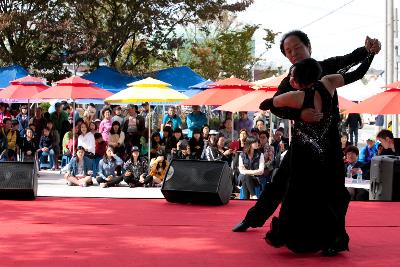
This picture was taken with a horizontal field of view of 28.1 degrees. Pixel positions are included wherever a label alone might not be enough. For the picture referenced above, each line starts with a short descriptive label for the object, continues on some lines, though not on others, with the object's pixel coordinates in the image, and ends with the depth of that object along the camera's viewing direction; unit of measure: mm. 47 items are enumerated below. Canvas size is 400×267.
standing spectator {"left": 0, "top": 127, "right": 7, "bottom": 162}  15483
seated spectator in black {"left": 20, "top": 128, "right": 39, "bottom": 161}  15852
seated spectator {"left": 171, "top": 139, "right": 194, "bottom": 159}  14383
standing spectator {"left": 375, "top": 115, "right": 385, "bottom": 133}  23469
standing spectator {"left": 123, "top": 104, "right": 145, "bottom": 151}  17062
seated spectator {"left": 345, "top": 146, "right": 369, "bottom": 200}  11523
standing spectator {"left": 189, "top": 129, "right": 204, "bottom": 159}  14507
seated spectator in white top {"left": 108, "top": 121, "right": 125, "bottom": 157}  16453
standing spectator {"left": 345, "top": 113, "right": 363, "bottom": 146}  24422
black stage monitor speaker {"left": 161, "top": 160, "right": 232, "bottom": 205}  8102
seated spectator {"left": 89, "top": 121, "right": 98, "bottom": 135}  17780
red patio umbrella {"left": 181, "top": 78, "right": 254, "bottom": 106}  16734
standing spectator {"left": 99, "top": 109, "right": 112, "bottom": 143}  17656
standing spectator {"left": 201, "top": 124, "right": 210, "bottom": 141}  15448
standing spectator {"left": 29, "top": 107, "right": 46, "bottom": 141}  18562
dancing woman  5410
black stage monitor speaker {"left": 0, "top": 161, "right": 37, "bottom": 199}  8406
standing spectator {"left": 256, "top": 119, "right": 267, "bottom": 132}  16444
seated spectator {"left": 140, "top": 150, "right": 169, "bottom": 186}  14253
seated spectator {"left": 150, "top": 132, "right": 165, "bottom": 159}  15613
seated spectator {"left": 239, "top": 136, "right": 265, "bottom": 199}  11820
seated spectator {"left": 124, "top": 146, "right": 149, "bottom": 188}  14492
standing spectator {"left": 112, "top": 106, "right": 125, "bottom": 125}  18245
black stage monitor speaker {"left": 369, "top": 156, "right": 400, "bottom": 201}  8859
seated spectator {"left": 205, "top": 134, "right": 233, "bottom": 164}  13688
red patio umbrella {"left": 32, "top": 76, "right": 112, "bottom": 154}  16891
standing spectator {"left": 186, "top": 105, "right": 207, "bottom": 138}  17922
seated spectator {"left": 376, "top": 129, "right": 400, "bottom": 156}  11477
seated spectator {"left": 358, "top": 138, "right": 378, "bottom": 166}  12391
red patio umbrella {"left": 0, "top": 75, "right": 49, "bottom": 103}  18516
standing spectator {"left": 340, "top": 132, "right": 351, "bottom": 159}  13014
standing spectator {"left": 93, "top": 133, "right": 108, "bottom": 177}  15940
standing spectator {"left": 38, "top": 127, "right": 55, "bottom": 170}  17797
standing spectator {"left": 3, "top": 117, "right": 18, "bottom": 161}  15777
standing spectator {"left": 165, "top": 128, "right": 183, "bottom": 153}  15313
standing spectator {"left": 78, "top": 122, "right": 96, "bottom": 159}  15984
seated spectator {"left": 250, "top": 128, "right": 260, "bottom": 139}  13888
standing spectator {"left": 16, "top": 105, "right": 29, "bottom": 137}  20688
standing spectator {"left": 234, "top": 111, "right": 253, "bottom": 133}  19078
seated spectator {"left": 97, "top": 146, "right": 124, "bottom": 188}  14617
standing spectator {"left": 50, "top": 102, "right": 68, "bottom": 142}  19406
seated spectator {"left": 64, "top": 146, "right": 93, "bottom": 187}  14641
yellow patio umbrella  15953
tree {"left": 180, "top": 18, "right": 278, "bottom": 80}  34344
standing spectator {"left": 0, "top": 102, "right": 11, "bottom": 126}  20812
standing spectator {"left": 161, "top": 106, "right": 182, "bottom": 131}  18294
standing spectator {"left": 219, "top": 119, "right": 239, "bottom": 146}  17747
